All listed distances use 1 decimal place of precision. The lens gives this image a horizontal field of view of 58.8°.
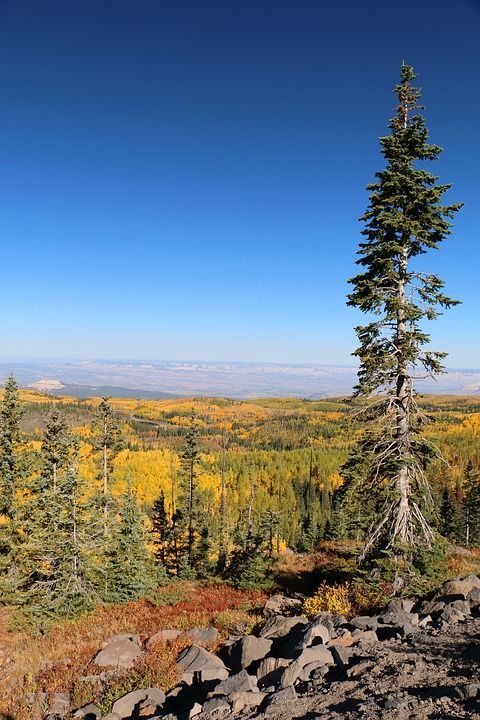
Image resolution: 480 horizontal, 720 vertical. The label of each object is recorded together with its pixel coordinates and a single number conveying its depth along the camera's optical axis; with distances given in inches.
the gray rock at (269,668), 357.4
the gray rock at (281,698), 302.6
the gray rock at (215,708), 303.6
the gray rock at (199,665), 385.1
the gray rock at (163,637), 498.6
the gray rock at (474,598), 441.1
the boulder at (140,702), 345.5
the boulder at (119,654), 454.9
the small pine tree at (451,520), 2643.7
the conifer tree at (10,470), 887.1
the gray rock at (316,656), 358.9
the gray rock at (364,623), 422.9
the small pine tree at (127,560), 756.9
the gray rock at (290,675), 335.9
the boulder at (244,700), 309.1
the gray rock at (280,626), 465.4
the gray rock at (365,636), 392.4
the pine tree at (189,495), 1499.8
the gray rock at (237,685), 335.3
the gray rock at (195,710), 302.0
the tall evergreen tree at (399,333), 547.8
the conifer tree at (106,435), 1156.5
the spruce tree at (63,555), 625.3
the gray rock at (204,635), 498.6
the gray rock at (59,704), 365.4
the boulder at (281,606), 588.7
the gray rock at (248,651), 408.2
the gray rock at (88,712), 353.1
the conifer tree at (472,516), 2832.2
